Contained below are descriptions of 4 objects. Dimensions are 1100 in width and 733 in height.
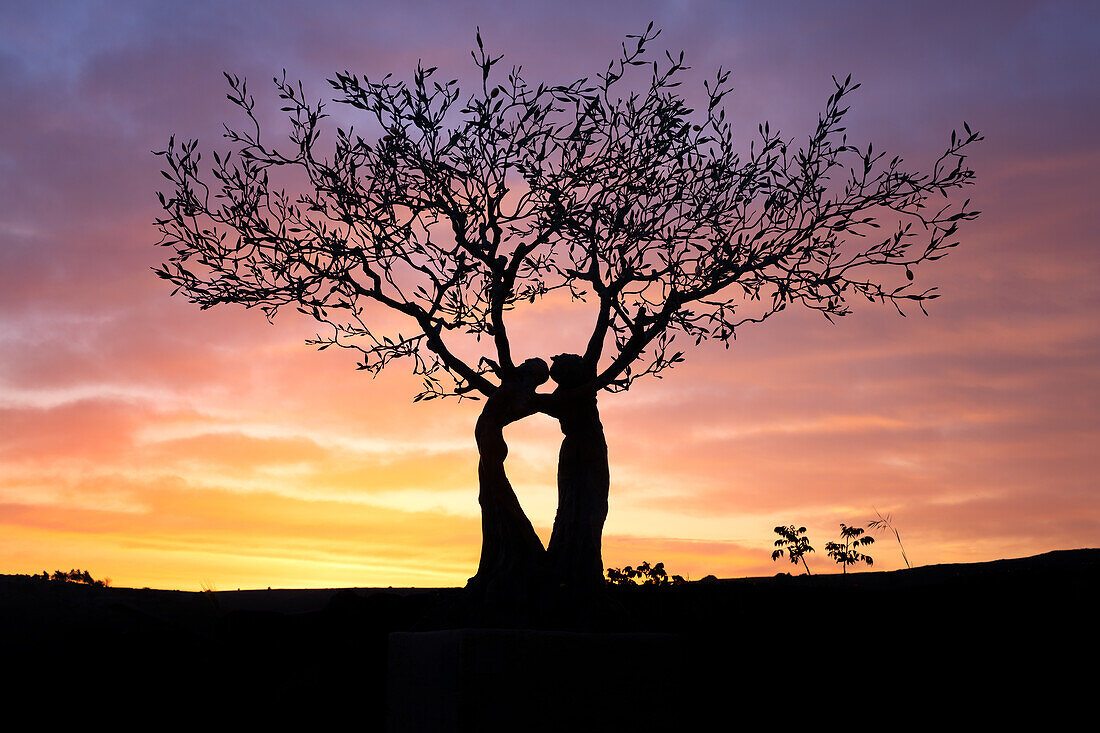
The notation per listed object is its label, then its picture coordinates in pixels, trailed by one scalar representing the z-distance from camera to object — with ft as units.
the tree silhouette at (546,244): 44.19
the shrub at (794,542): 65.21
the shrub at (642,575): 66.85
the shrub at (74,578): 70.44
